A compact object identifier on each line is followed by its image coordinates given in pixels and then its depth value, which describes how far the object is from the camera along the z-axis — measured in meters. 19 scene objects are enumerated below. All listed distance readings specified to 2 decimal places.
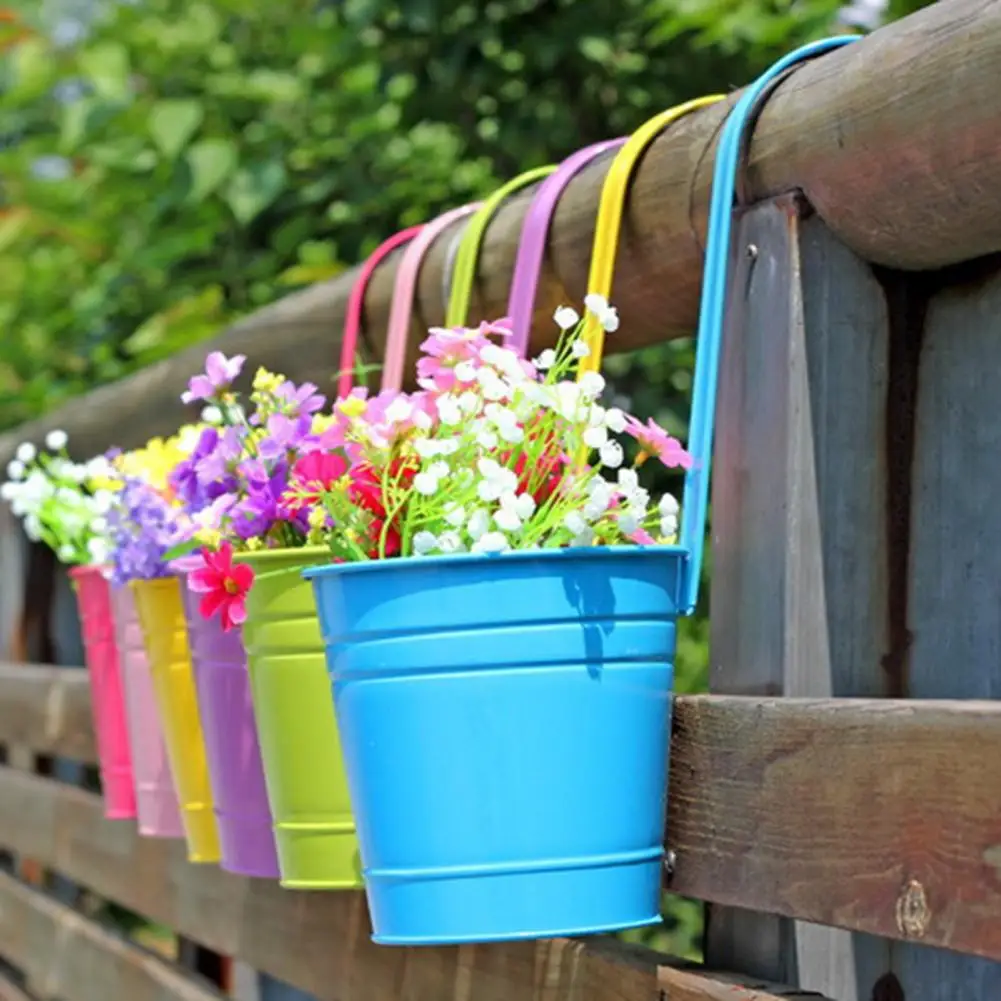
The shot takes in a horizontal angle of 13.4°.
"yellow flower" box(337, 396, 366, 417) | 1.35
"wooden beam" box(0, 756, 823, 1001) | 1.35
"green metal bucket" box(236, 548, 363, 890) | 1.41
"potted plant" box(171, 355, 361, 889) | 1.41
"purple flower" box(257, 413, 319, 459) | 1.40
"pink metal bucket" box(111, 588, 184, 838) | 1.68
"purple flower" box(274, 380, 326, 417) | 1.44
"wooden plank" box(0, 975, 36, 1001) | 2.78
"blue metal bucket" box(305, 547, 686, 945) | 1.28
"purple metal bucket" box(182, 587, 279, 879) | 1.51
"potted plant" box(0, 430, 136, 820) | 1.76
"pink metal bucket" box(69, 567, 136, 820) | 1.76
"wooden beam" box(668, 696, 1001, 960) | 1.18
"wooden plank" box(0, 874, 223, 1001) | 2.06
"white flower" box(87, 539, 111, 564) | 1.67
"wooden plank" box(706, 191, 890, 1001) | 1.31
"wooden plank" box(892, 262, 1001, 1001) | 1.30
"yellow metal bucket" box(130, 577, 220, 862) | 1.60
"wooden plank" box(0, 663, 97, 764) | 2.29
